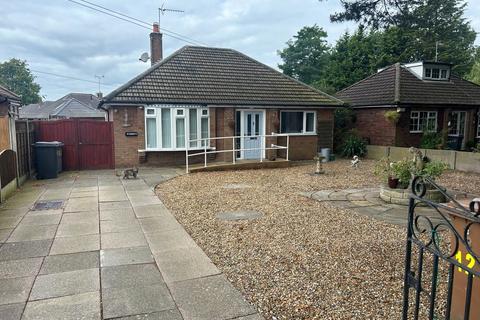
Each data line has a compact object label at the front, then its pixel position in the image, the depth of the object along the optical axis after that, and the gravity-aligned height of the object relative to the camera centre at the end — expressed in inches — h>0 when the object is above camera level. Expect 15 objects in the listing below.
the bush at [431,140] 692.5 -28.9
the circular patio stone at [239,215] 271.6 -71.7
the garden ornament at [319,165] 492.7 -56.5
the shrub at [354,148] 711.7 -45.3
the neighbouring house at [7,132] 342.6 -9.8
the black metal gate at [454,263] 87.2 -38.3
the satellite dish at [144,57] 767.1 +144.4
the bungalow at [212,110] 551.8 +24.6
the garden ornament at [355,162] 561.2 -59.0
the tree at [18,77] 1989.4 +257.1
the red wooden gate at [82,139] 518.6 -24.2
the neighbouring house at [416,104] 733.3 +45.7
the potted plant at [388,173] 326.8 -46.8
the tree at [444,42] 1195.3 +311.6
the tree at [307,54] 1663.4 +336.4
